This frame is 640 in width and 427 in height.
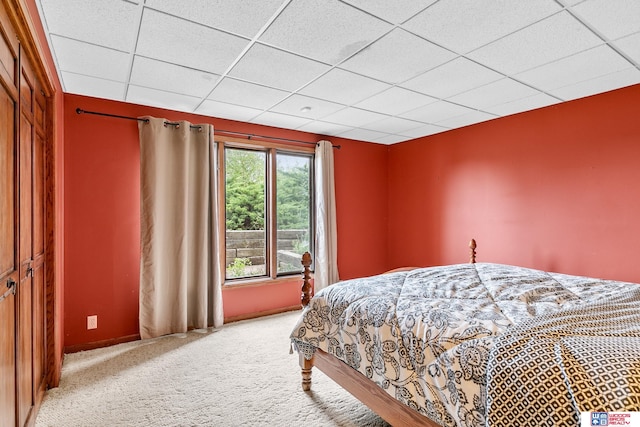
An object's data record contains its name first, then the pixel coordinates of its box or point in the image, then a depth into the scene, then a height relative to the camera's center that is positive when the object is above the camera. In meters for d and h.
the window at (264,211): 4.04 +0.13
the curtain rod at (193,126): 3.11 +1.05
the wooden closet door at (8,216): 1.36 +0.05
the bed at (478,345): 1.10 -0.54
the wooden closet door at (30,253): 1.70 -0.15
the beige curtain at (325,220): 4.39 -0.01
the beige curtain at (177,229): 3.29 -0.06
